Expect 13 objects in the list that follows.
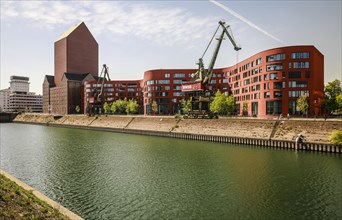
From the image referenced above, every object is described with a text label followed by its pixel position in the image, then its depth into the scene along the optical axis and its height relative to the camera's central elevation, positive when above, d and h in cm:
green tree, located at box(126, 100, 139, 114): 12956 -2
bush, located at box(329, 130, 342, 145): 4322 -489
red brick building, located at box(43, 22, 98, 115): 17012 +2633
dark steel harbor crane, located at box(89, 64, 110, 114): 13862 +500
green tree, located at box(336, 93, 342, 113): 7214 +198
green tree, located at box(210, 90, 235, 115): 9038 +95
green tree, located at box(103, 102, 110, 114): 14632 -34
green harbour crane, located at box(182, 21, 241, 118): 7794 +643
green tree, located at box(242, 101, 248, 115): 9069 -8
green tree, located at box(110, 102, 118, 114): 13925 -32
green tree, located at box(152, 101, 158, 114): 11462 +68
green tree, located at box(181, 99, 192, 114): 10031 +139
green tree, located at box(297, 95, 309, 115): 7100 +110
